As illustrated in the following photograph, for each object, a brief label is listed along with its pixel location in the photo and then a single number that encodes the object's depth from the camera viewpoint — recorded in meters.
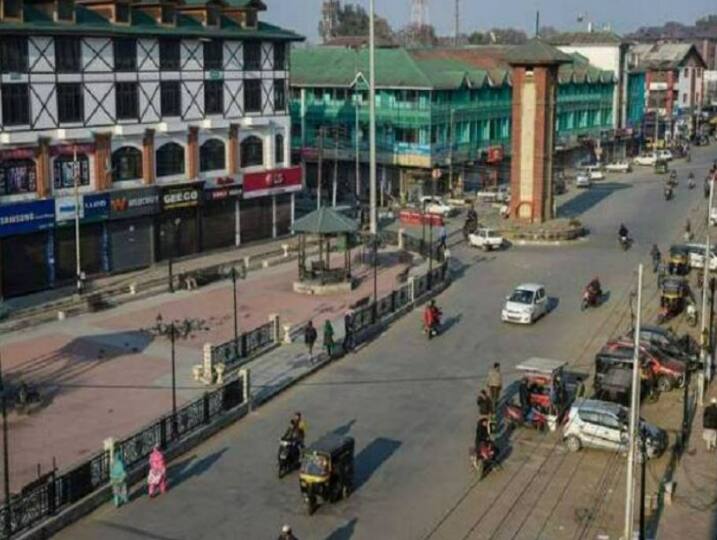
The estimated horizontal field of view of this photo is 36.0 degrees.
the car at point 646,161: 110.74
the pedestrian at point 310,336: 36.25
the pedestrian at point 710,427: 27.94
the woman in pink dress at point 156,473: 24.67
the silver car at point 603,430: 27.39
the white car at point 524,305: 42.22
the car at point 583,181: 91.75
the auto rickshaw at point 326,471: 23.97
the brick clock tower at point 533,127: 64.62
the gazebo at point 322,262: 47.62
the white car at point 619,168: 104.19
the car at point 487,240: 61.03
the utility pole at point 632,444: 21.67
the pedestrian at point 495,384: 31.25
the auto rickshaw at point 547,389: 29.98
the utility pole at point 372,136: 58.25
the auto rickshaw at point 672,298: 43.66
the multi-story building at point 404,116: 82.56
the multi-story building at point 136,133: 46.03
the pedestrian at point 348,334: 37.72
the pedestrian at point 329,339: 36.25
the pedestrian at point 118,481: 24.11
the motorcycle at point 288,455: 25.97
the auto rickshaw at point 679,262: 51.88
